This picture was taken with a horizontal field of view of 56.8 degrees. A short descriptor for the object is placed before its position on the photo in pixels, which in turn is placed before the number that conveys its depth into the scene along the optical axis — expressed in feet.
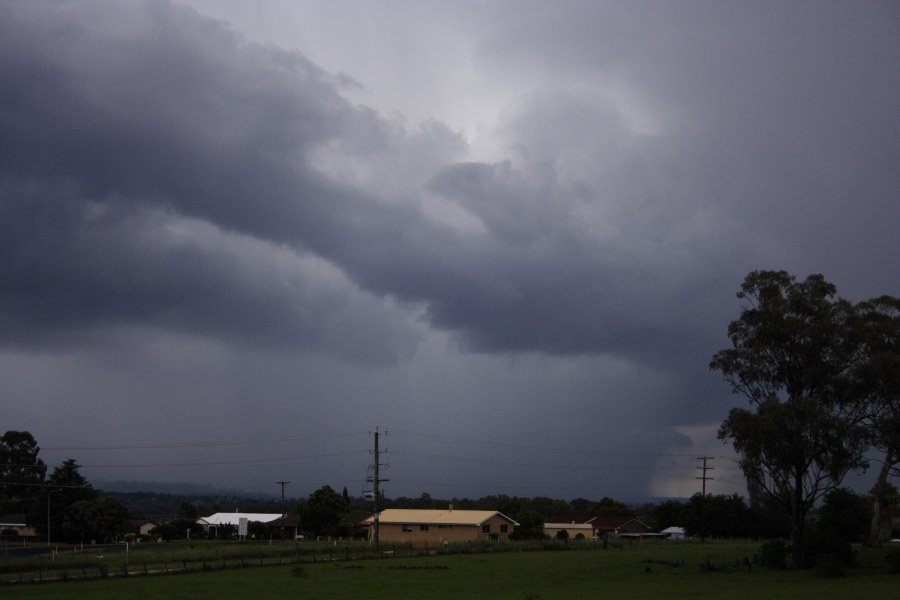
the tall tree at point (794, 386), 173.17
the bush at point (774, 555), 179.11
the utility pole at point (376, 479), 279.63
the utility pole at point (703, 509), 381.48
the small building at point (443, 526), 364.17
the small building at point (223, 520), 412.57
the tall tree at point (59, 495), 377.30
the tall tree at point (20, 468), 471.62
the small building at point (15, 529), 387.34
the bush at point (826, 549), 173.17
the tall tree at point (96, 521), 348.18
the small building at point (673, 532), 428.97
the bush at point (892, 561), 164.96
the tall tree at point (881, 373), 174.09
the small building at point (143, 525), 414.86
